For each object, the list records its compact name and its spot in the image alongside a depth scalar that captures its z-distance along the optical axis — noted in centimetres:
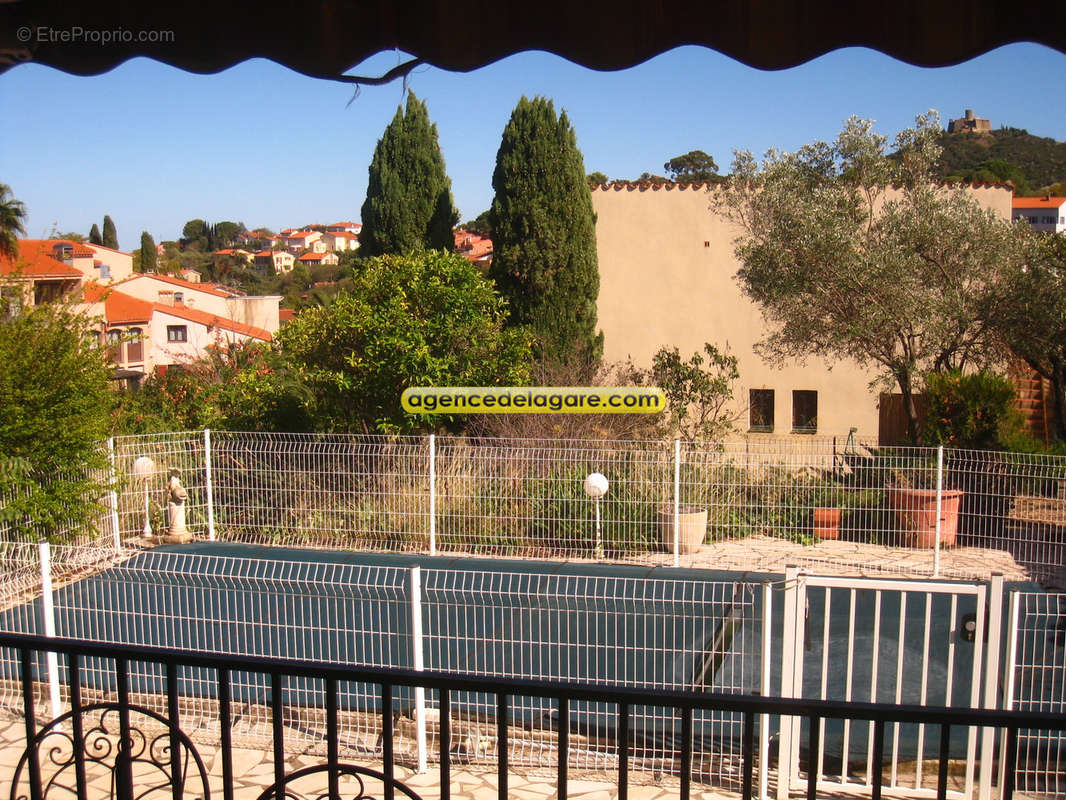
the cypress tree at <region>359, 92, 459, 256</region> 1530
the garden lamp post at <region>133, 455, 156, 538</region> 833
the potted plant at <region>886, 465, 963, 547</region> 796
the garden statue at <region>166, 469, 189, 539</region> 861
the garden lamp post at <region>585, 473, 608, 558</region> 797
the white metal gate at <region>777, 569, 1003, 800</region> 393
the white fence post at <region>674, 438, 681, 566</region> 792
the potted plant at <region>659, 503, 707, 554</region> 828
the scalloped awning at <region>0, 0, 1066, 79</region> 184
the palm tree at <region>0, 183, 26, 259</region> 2880
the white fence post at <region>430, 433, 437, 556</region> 829
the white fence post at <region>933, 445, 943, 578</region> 765
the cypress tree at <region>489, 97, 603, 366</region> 1353
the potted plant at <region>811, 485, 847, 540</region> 809
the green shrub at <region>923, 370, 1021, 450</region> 1036
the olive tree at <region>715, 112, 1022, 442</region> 930
